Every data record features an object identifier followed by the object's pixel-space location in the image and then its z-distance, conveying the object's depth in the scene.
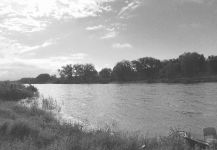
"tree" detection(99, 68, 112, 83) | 121.97
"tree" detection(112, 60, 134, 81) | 106.06
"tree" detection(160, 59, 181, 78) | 88.37
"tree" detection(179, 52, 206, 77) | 83.39
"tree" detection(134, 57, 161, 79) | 103.24
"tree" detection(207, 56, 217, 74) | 86.29
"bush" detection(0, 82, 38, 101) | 29.98
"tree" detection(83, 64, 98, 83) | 128.01
